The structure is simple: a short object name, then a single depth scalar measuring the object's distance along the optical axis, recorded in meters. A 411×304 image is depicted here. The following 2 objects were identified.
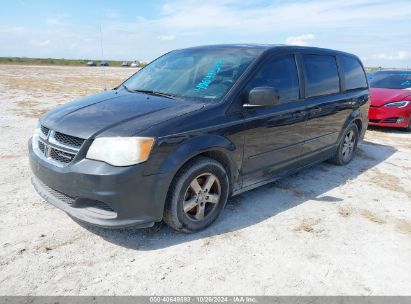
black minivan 2.87
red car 8.63
